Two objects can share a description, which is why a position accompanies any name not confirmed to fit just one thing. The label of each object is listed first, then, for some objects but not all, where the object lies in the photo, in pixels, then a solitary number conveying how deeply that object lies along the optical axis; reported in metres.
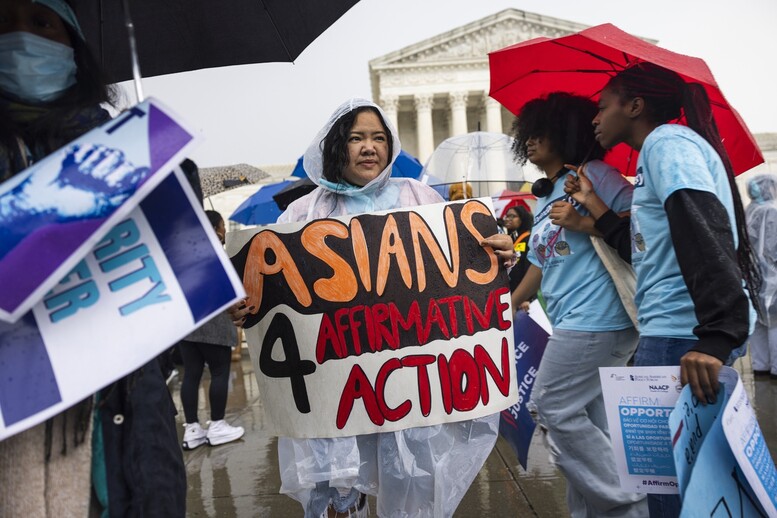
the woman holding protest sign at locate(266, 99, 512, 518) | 1.98
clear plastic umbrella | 6.96
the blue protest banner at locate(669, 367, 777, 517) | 1.39
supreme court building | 43.50
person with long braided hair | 1.57
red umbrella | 1.99
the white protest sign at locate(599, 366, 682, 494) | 1.69
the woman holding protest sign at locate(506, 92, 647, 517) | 2.32
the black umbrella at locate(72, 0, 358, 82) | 1.82
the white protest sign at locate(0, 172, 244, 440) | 1.02
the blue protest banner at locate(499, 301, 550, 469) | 3.08
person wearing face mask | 1.11
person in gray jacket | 4.18
